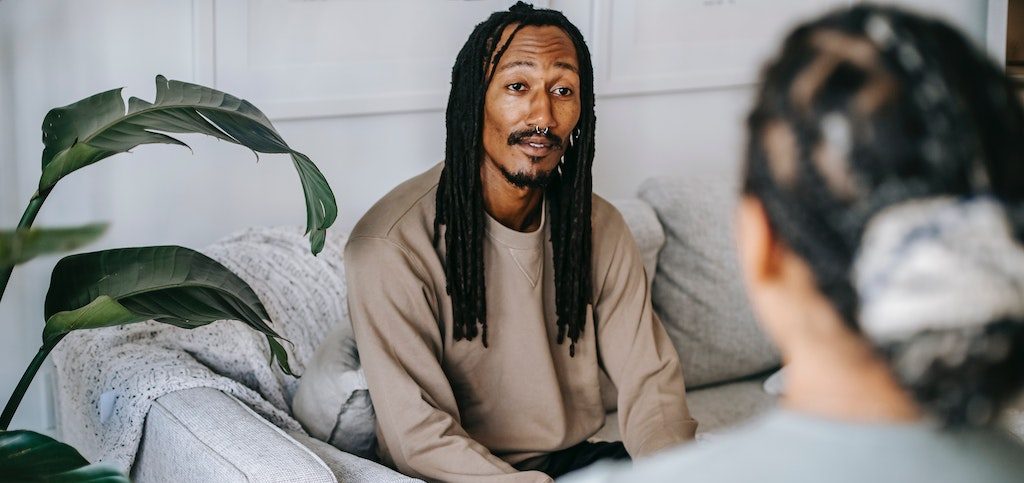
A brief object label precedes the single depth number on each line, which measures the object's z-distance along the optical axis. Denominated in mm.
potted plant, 1604
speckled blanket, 1851
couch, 2664
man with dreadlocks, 1867
